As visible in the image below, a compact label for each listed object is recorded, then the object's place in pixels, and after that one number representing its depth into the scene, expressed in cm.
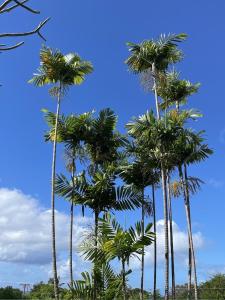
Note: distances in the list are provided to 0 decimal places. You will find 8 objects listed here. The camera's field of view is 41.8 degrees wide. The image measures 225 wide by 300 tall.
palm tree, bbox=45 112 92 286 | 1162
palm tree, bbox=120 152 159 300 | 1136
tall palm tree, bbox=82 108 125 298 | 1170
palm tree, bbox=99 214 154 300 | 672
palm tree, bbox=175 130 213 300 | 1121
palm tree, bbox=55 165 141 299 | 1092
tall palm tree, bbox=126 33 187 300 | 1171
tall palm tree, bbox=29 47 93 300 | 1154
